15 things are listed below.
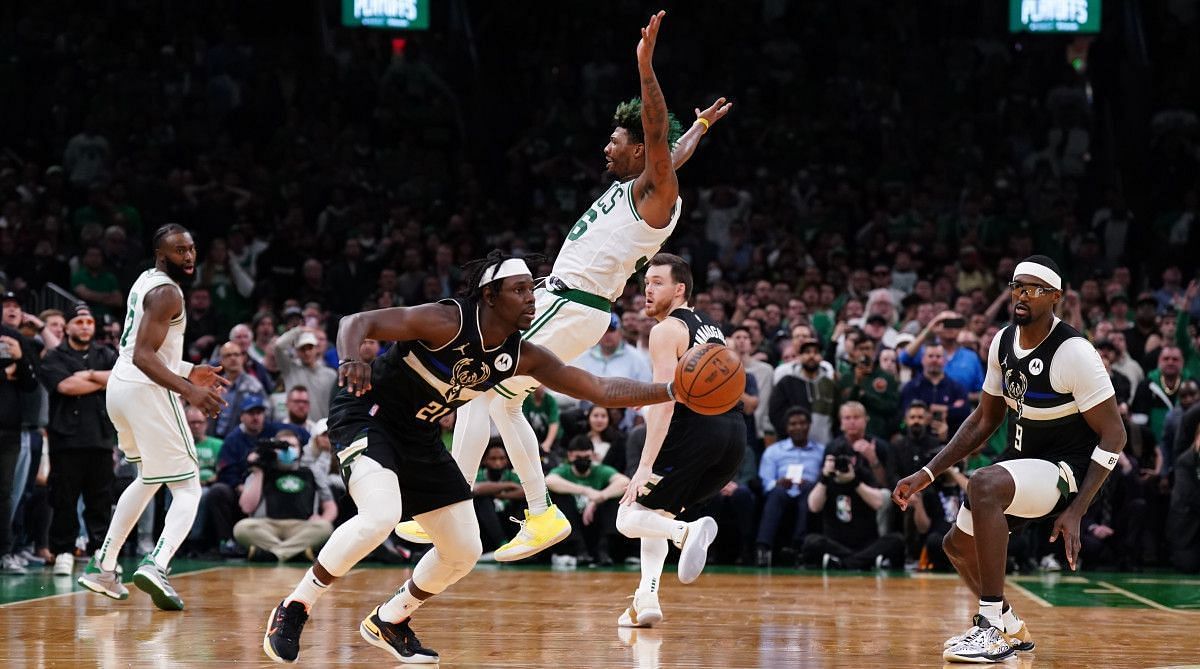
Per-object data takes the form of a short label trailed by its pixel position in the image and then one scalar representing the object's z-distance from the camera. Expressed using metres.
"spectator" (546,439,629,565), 13.77
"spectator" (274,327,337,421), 14.73
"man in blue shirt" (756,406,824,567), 13.98
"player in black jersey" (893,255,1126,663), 7.58
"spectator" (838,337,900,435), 14.45
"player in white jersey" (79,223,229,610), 9.27
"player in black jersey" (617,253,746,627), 8.75
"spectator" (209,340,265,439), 14.46
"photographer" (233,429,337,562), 13.59
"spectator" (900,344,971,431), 14.08
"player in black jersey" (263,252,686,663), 6.93
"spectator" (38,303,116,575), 12.45
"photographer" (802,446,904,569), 13.55
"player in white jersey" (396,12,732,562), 8.40
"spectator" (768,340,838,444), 14.41
